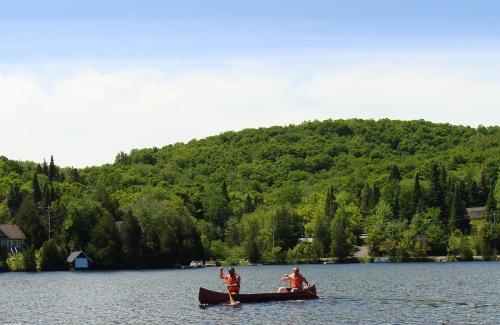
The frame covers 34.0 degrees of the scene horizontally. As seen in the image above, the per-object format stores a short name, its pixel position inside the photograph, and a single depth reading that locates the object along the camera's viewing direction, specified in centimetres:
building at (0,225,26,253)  15788
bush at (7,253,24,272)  13814
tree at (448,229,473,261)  16638
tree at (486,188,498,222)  18281
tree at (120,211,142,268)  14238
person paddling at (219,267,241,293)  6341
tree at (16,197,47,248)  14975
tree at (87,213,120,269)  14112
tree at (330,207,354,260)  16925
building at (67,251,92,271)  13775
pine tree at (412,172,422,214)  19125
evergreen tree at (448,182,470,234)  18369
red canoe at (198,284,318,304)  6259
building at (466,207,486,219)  19215
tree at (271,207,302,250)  17600
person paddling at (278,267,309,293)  6562
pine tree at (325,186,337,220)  19100
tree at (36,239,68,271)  13875
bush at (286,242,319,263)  16938
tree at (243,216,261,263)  16750
